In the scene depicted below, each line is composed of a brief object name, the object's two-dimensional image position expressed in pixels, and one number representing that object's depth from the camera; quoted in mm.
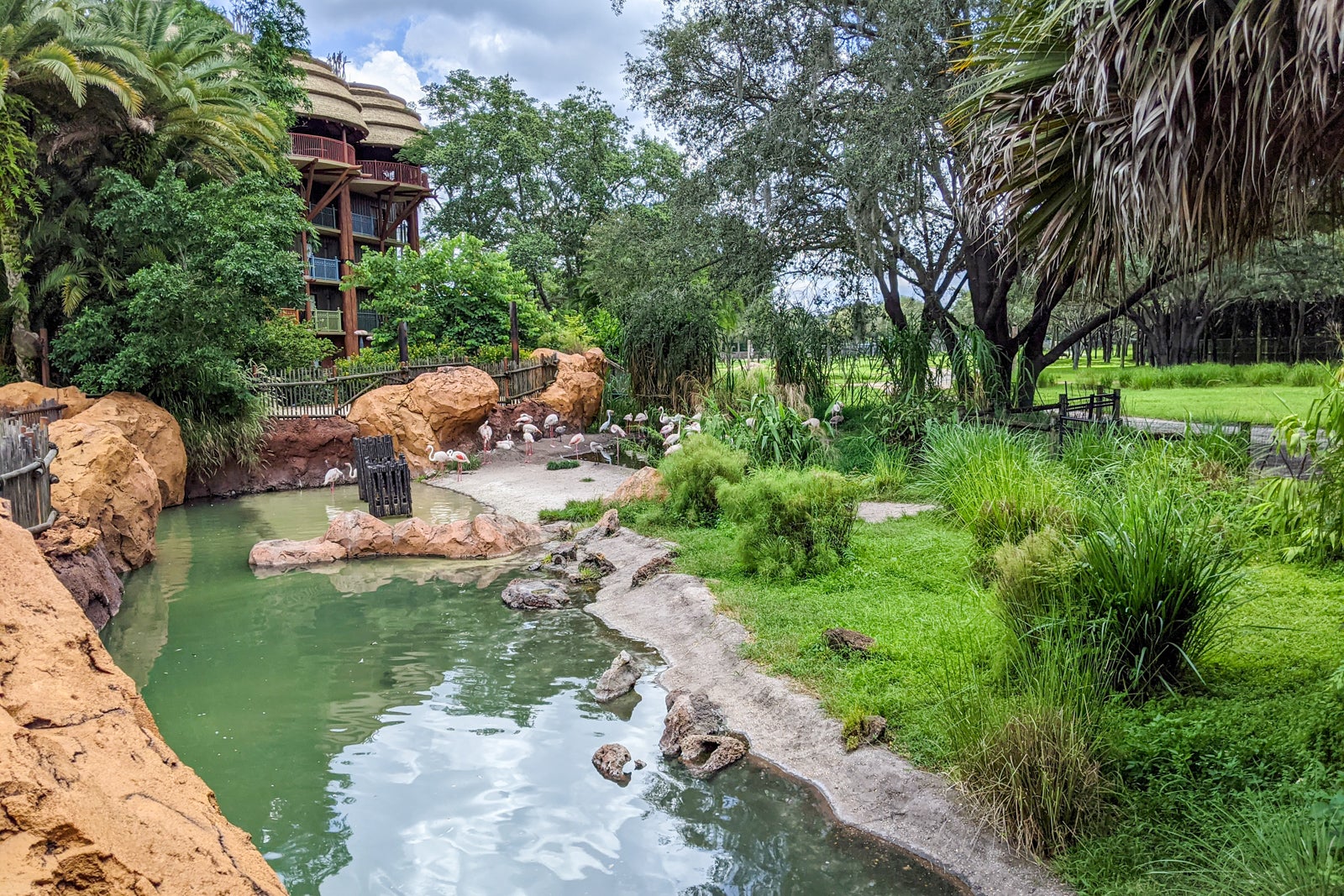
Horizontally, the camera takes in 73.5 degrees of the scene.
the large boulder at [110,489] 9711
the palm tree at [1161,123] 3641
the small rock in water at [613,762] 5430
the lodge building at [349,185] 29641
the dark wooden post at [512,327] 22203
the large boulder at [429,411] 18453
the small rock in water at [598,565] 10078
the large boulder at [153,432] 14547
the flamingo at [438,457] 16797
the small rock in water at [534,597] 9016
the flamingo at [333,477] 15430
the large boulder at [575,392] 22656
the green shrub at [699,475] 10906
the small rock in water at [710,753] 5430
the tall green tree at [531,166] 30797
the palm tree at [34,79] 14383
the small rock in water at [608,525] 11344
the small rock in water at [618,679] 6680
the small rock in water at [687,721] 5734
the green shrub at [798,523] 8312
